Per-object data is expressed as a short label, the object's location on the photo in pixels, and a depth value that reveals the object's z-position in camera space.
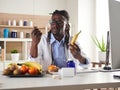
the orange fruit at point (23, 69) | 1.53
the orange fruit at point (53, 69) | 1.71
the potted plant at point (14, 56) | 4.48
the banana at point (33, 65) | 1.64
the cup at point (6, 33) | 4.57
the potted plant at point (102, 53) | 3.76
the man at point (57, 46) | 2.20
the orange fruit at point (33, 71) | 1.53
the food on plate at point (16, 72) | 1.50
